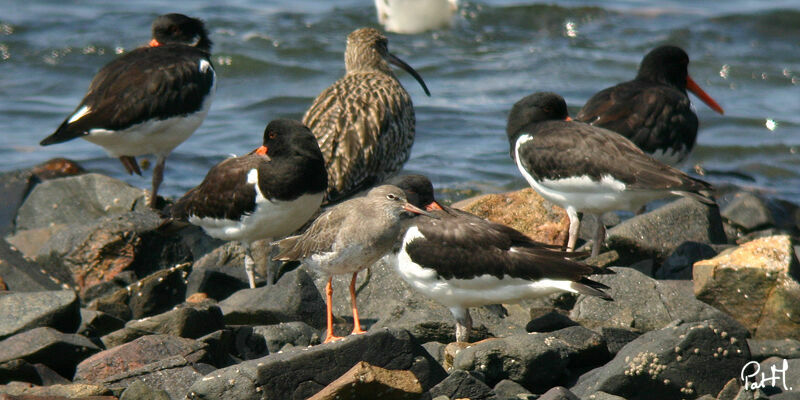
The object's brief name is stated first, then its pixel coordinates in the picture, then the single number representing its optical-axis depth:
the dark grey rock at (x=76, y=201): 19.27
